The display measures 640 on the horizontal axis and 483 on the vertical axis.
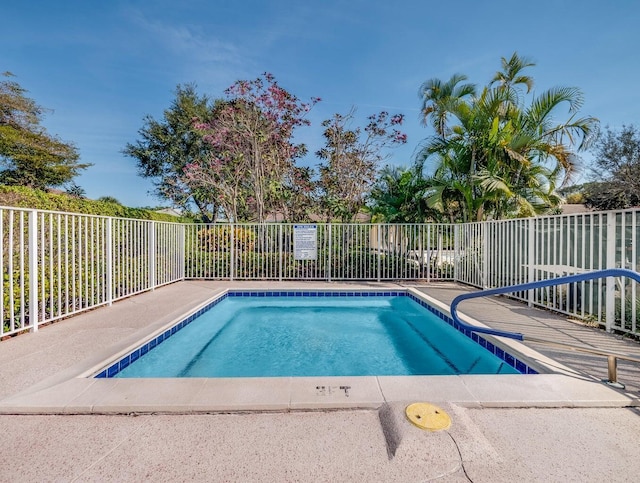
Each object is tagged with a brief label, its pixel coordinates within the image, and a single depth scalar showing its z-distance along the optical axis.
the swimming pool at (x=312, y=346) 3.90
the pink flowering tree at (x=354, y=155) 12.27
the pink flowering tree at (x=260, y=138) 11.50
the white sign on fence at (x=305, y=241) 9.34
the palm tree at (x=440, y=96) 9.75
